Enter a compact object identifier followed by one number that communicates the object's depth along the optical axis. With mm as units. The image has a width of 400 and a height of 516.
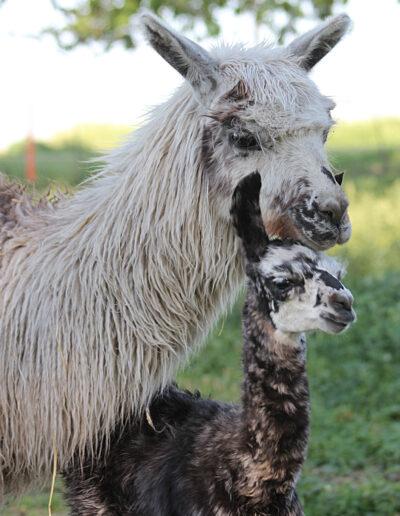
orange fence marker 13671
